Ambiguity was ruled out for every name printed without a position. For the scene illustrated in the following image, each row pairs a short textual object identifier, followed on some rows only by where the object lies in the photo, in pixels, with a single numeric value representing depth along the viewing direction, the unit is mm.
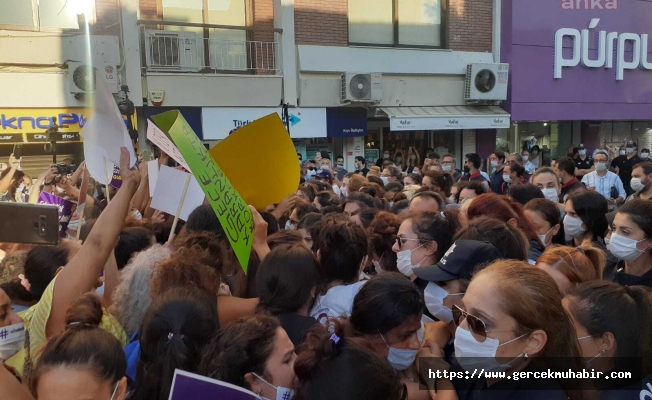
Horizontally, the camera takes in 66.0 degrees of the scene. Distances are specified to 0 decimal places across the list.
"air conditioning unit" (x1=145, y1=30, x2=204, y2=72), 11125
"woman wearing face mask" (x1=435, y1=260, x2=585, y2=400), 1565
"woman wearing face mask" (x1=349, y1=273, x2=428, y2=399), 1961
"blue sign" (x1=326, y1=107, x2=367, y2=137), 12758
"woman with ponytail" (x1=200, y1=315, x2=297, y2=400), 1566
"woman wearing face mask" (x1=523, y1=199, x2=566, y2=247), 3633
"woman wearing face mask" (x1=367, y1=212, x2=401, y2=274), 3312
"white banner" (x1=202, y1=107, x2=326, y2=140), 11494
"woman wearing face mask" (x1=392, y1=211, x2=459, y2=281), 2936
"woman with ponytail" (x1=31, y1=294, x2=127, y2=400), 1482
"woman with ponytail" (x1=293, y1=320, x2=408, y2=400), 1507
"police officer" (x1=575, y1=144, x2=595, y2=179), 10980
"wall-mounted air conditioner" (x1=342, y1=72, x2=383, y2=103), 12359
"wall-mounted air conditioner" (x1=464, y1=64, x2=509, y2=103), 13625
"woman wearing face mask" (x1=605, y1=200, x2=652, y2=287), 2961
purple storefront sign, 14109
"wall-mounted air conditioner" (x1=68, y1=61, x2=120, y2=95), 10375
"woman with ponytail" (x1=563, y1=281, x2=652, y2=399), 1818
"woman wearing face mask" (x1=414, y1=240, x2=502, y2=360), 2213
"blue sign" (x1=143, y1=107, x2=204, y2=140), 11159
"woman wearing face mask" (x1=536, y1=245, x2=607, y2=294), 2357
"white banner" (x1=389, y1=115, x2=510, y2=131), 12922
